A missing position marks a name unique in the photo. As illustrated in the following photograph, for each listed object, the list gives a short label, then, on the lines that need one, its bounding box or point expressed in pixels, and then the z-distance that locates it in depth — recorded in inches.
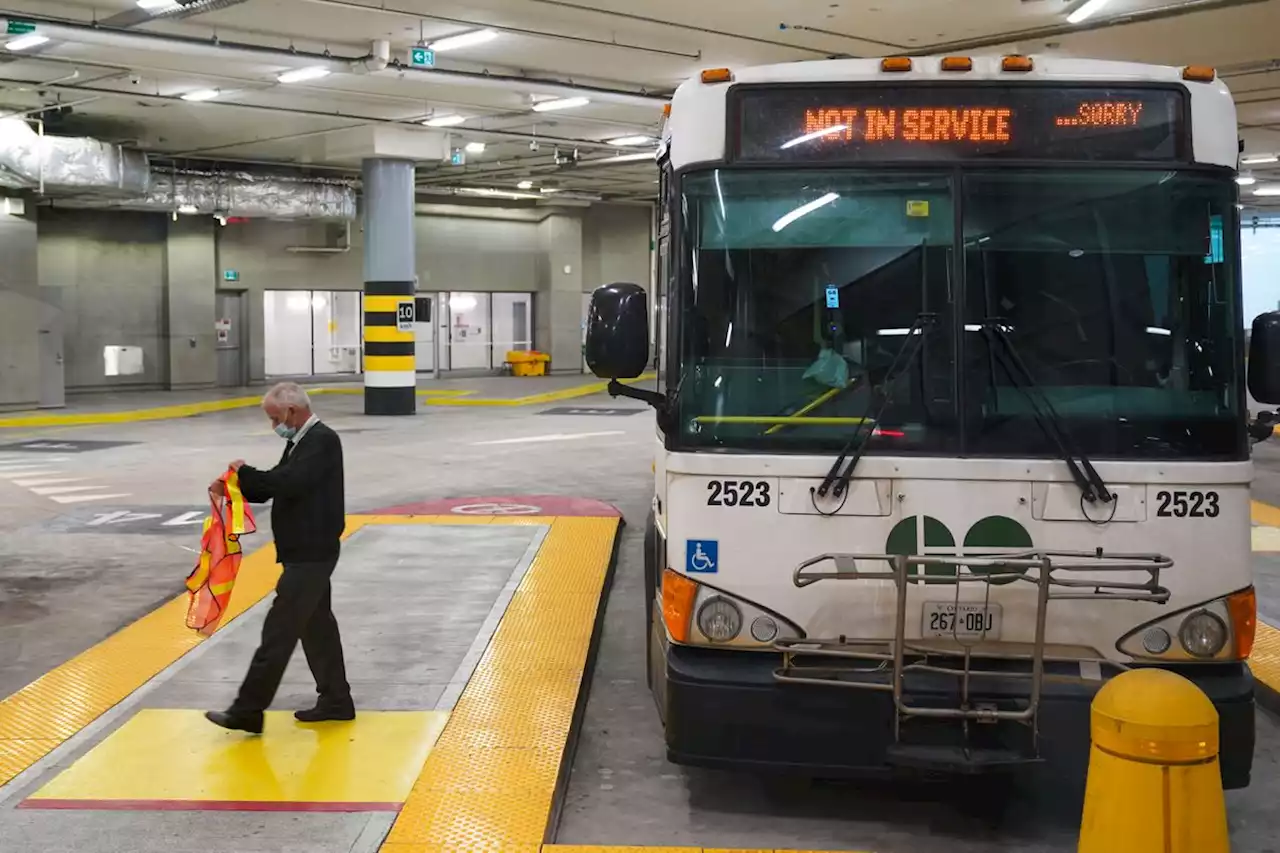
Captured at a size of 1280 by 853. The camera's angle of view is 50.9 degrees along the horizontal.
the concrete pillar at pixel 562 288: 1505.9
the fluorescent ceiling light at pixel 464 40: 605.0
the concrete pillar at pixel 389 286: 952.3
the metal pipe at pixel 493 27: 549.6
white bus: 190.5
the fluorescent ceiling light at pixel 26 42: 563.3
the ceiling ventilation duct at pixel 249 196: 998.4
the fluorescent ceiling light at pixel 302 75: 668.9
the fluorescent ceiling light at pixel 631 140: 974.4
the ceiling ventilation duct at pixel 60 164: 793.6
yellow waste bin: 1473.9
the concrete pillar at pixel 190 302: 1206.3
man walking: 230.7
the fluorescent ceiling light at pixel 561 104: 772.0
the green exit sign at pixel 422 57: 614.5
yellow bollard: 156.3
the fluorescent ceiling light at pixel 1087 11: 519.0
